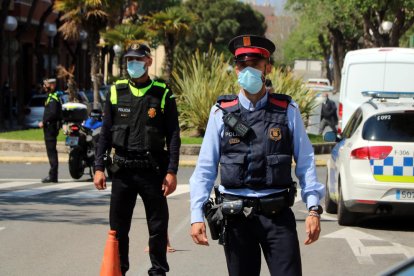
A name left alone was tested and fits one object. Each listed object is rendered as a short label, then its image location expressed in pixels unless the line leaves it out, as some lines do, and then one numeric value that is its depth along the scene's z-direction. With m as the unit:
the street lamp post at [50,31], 41.94
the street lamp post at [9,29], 32.47
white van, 20.00
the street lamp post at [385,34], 39.76
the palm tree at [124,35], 35.38
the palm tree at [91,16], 29.70
